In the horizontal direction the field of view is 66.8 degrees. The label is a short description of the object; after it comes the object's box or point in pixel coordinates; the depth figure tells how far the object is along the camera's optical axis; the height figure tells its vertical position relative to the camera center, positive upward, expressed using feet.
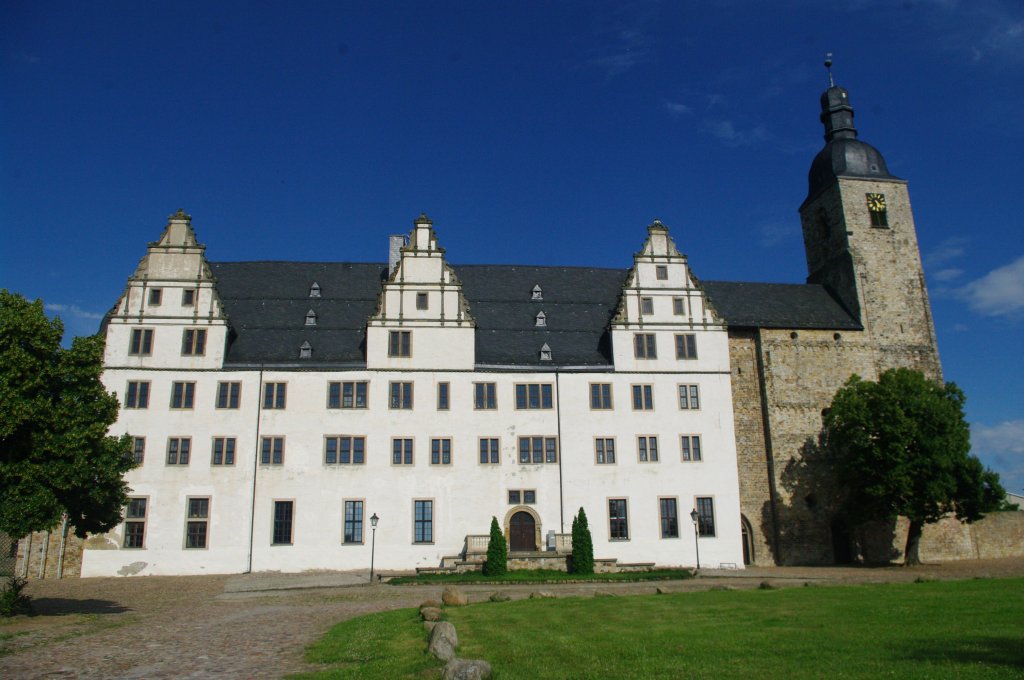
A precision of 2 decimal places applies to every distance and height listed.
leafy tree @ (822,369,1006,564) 117.50 +7.96
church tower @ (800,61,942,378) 144.97 +51.39
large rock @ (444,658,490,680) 34.27 -6.65
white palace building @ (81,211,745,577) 111.55 +13.75
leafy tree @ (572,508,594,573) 105.29 -4.59
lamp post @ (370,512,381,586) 101.45 -0.80
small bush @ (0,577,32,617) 62.08 -5.98
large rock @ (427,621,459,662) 40.86 -6.67
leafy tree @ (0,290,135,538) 61.67 +7.50
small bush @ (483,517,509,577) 101.60 -5.22
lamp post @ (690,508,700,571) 108.37 -1.53
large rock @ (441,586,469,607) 68.28 -7.04
